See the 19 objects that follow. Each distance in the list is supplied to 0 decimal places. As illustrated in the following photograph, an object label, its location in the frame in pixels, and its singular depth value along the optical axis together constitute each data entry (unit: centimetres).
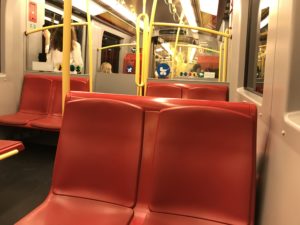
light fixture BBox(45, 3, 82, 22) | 529
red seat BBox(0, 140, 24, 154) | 198
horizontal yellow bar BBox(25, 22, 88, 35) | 421
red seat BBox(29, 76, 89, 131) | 424
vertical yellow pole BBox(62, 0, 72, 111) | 177
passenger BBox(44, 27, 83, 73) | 488
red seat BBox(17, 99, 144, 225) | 152
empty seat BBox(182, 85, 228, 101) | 391
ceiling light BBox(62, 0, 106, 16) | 594
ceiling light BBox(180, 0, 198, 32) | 645
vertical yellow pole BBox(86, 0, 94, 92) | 298
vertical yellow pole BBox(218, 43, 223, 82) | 513
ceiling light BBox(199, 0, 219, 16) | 628
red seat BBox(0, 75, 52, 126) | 438
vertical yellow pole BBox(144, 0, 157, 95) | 314
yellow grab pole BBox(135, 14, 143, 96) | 320
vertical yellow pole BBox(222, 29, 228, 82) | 439
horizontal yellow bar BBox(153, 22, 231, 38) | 348
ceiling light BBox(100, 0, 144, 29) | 664
